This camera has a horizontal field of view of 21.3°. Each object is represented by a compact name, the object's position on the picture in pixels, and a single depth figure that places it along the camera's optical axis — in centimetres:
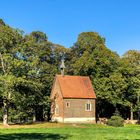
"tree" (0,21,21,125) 5384
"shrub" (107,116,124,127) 5919
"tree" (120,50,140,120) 6906
